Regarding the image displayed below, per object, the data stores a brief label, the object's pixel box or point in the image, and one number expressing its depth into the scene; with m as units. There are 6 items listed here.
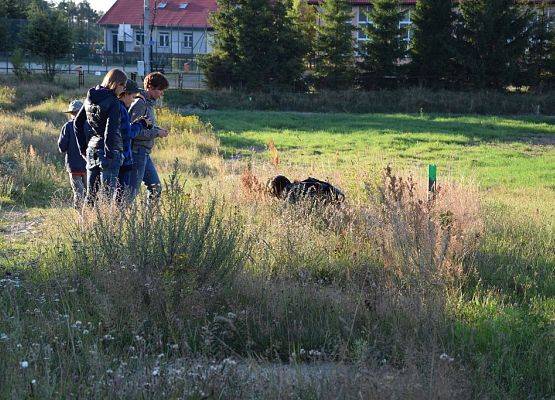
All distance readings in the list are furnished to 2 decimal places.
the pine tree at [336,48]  40.16
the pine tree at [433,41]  39.31
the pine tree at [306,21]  41.22
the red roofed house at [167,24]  65.25
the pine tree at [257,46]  40.25
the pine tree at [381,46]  39.59
